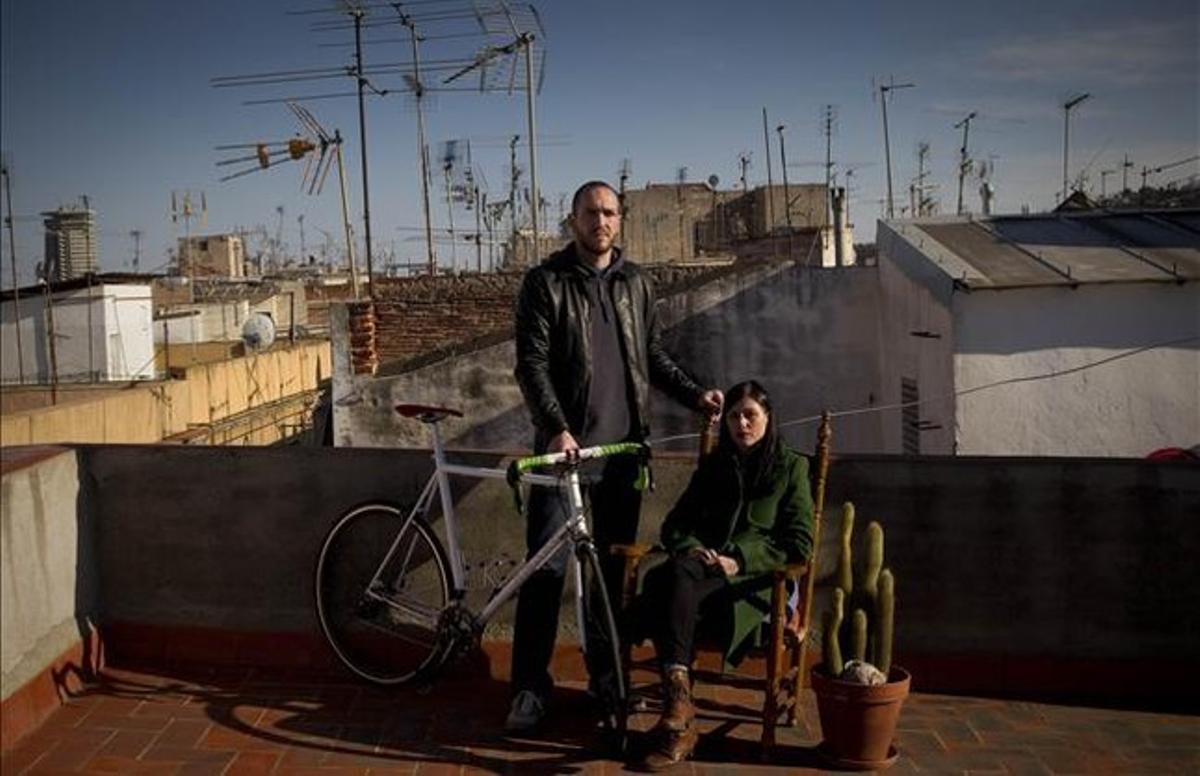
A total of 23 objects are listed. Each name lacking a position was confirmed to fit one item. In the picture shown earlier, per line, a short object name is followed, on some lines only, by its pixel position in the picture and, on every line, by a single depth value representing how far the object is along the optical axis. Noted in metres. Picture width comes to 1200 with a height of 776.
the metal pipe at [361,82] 16.23
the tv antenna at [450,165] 24.78
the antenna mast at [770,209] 26.33
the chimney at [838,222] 17.09
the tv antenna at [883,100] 20.77
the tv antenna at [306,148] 16.77
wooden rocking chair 3.99
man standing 4.28
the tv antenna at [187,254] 35.81
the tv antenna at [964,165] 22.75
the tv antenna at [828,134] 25.95
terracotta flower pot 3.92
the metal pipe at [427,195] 20.18
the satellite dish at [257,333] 26.91
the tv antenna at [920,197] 28.86
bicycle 4.12
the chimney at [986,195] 23.77
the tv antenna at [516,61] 16.31
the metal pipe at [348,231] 19.27
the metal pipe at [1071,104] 18.21
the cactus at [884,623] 4.08
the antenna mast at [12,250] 6.16
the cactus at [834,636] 4.05
